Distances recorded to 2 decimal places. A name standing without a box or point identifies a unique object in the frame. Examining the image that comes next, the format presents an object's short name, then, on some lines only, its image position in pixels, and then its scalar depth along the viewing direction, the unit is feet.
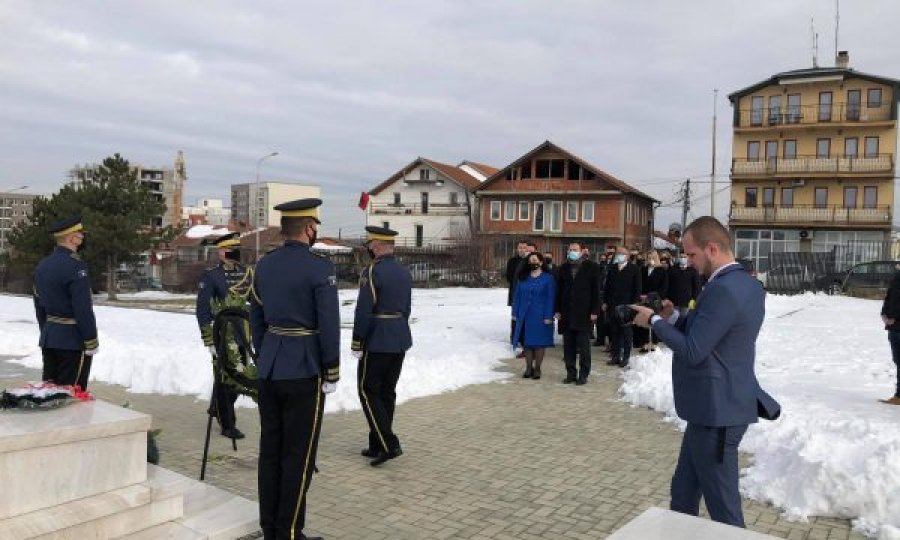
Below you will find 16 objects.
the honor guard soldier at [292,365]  14.65
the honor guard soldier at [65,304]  20.22
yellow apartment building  152.25
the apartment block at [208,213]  378.94
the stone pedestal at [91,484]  12.83
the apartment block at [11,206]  528.63
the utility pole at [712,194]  161.35
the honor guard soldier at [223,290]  23.49
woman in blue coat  34.76
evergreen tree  133.18
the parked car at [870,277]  102.78
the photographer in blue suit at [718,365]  12.48
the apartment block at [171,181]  430.61
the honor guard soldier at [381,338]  21.17
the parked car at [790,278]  107.65
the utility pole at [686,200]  179.11
